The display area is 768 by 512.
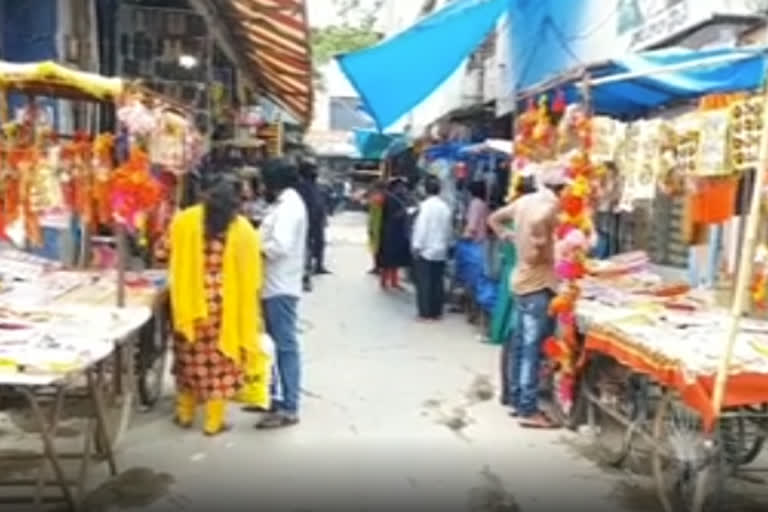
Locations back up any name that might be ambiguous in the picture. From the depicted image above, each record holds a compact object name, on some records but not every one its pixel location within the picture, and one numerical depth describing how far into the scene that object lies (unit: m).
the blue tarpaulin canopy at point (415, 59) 10.77
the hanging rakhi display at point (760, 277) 6.24
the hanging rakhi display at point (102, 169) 7.57
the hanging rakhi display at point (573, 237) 7.16
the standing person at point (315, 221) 15.68
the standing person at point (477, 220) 13.23
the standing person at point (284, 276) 7.41
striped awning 10.39
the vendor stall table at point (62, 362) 4.84
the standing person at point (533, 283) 7.54
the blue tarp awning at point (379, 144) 25.67
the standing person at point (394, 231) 16.02
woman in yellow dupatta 7.02
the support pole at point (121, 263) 6.75
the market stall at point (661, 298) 5.23
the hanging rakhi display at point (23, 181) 7.38
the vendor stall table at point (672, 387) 5.03
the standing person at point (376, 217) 17.12
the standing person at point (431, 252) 13.38
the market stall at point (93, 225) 5.95
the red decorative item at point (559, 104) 7.79
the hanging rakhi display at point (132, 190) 7.06
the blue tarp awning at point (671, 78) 6.95
